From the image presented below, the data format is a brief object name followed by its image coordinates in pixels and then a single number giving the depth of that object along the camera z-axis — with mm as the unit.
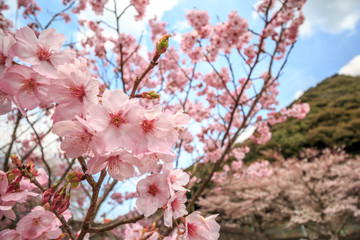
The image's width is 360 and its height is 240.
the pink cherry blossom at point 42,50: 149
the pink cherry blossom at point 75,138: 145
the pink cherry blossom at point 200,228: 177
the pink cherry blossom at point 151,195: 171
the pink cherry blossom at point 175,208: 167
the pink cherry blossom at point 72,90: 146
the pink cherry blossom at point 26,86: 147
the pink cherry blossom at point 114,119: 141
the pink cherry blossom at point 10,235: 194
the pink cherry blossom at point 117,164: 148
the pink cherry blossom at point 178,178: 181
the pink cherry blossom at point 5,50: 144
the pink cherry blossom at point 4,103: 159
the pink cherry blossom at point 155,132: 152
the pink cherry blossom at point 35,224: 194
